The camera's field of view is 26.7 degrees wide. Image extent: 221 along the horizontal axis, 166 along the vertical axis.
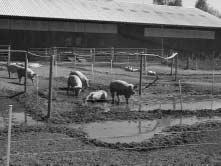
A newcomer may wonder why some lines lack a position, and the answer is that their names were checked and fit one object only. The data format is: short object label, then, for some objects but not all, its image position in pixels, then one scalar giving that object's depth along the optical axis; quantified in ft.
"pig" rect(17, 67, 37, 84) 62.28
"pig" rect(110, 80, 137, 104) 50.91
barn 110.83
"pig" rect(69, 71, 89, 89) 60.87
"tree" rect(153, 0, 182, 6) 291.79
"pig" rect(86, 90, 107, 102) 52.03
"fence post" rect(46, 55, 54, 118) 40.27
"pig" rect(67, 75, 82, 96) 55.16
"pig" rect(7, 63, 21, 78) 69.12
